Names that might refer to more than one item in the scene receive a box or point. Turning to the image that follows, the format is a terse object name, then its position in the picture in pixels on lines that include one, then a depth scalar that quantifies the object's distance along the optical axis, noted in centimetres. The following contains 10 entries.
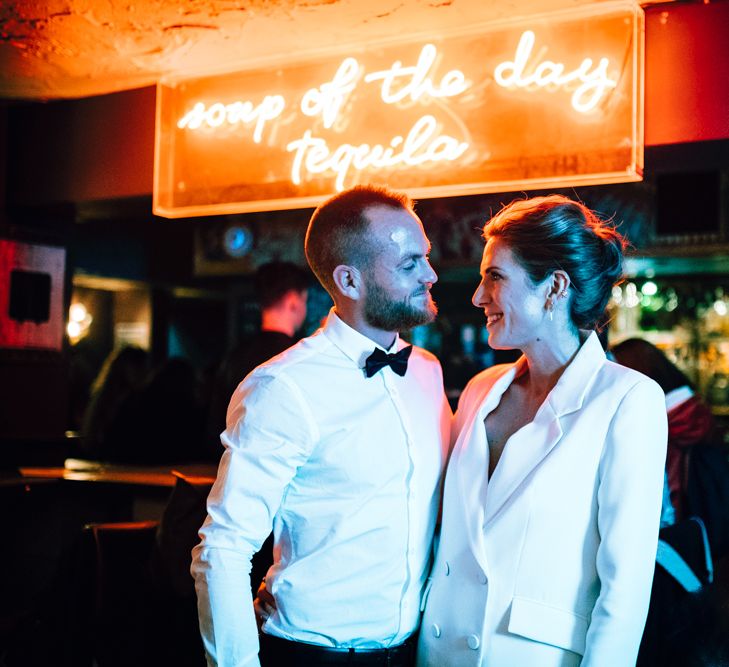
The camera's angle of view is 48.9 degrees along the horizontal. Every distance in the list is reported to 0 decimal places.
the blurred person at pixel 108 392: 577
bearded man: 192
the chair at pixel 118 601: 323
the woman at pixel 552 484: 180
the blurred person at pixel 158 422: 502
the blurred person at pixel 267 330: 413
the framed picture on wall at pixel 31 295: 433
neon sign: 289
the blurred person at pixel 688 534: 212
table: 409
